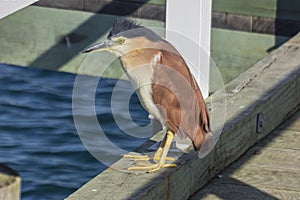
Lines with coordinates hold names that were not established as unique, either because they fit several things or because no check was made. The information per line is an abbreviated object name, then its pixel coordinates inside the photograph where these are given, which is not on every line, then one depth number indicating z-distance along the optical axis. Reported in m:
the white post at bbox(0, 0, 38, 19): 5.62
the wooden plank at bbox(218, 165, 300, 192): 8.53
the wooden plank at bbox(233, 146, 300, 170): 9.07
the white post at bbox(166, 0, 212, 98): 9.48
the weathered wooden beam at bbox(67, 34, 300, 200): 7.19
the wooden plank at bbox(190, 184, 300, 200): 8.18
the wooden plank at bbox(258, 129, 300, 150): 9.64
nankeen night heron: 7.25
